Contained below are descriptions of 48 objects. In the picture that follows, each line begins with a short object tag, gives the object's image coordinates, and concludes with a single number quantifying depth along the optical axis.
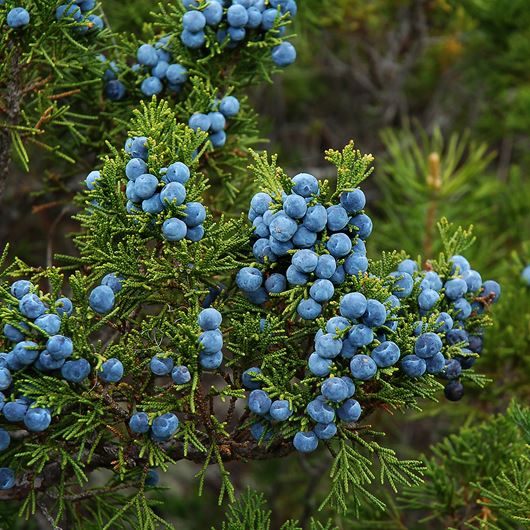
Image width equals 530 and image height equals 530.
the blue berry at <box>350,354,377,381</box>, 0.47
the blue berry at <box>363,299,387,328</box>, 0.47
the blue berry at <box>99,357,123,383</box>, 0.47
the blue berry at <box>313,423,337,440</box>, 0.48
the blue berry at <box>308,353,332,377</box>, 0.47
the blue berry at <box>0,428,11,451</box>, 0.48
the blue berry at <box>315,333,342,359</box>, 0.47
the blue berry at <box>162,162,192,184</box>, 0.47
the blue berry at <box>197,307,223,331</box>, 0.47
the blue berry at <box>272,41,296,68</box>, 0.53
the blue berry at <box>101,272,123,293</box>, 0.48
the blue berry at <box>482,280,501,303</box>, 0.52
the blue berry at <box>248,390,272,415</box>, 0.47
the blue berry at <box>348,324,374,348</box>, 0.47
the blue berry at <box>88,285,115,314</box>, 0.47
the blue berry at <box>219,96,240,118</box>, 0.52
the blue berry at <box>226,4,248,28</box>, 0.52
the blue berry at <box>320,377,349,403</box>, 0.47
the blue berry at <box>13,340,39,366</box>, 0.47
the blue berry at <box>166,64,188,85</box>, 0.53
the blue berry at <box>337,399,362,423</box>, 0.47
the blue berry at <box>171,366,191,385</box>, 0.47
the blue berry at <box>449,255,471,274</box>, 0.51
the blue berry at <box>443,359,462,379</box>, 0.50
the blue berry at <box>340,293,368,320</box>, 0.47
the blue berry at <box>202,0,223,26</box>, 0.52
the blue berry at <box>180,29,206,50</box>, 0.52
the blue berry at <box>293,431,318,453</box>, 0.47
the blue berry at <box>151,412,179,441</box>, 0.48
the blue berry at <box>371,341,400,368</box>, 0.47
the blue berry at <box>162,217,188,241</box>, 0.47
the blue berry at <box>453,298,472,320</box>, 0.50
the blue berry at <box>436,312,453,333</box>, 0.49
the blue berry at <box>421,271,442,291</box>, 0.50
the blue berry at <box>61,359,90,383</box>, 0.47
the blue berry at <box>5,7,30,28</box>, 0.50
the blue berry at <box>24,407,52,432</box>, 0.47
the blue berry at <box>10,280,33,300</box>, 0.47
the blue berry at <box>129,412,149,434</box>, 0.48
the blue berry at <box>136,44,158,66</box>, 0.53
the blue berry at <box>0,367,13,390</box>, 0.47
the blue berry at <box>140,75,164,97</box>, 0.53
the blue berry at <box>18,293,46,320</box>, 0.47
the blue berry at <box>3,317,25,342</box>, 0.47
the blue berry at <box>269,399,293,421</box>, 0.47
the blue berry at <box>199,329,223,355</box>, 0.47
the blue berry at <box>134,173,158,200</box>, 0.47
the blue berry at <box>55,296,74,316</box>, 0.47
